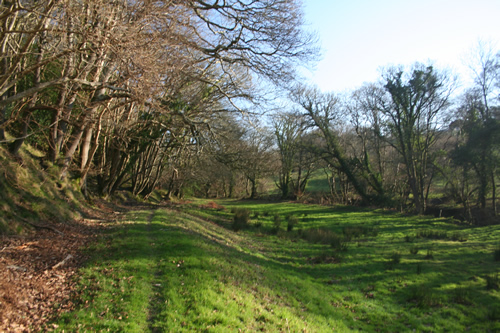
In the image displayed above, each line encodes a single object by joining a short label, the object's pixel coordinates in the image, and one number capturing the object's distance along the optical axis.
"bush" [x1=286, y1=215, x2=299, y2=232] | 18.14
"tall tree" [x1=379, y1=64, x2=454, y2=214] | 26.75
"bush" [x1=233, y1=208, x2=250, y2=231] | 17.11
